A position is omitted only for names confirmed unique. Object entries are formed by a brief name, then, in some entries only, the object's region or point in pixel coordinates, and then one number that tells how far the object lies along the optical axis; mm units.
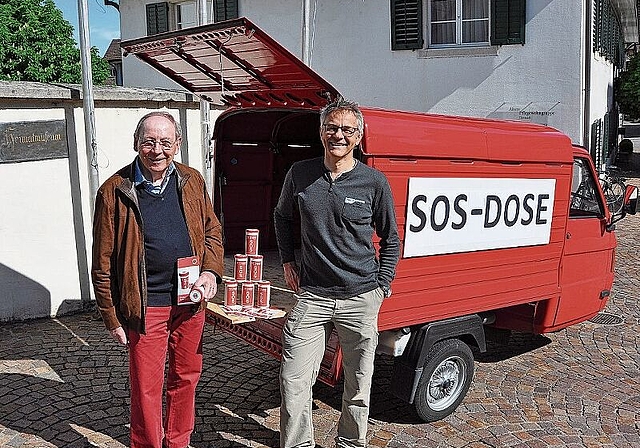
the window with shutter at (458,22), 13289
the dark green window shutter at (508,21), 12566
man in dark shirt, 3734
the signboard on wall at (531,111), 13008
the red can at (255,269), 5152
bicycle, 6282
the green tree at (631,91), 19206
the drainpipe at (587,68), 12820
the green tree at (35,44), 19391
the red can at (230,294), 4910
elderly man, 3639
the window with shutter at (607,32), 14705
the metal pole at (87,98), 7145
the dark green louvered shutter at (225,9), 15648
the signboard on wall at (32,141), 6875
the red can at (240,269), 5141
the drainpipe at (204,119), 8336
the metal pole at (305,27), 9094
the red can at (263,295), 4863
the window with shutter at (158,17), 16578
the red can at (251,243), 5363
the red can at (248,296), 4895
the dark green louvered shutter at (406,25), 13469
